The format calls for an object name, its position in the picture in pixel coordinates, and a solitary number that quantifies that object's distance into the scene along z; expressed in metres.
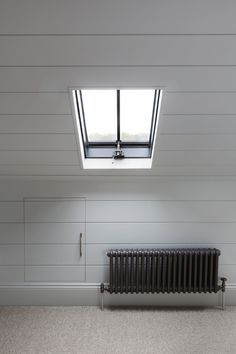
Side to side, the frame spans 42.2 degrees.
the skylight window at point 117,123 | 2.53
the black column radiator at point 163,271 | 3.07
